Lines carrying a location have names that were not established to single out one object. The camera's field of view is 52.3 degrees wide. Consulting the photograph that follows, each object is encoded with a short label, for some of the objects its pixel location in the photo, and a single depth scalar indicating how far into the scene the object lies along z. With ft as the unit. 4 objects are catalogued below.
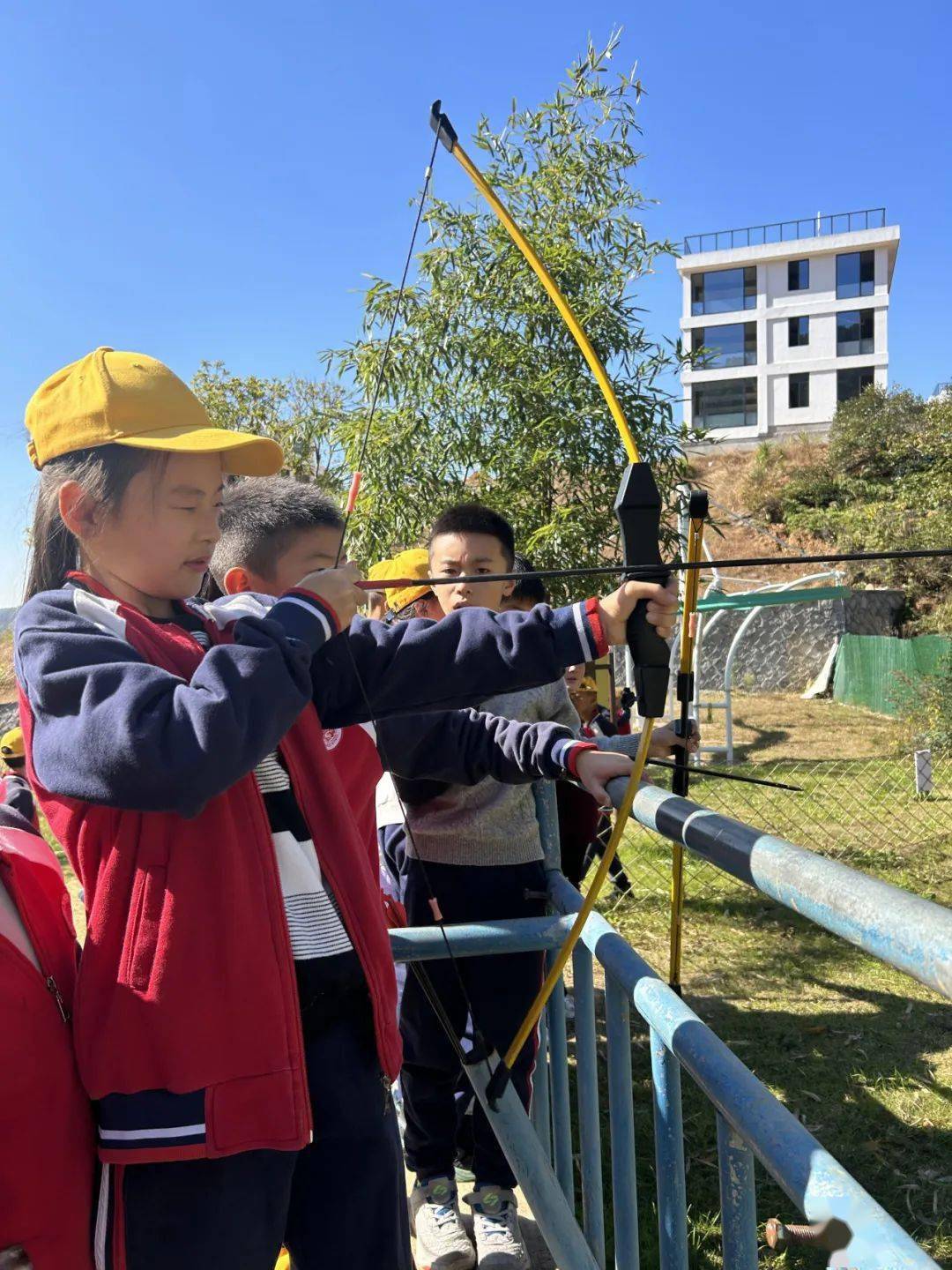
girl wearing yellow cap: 3.72
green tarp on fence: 45.75
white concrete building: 145.18
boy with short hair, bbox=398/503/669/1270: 7.36
